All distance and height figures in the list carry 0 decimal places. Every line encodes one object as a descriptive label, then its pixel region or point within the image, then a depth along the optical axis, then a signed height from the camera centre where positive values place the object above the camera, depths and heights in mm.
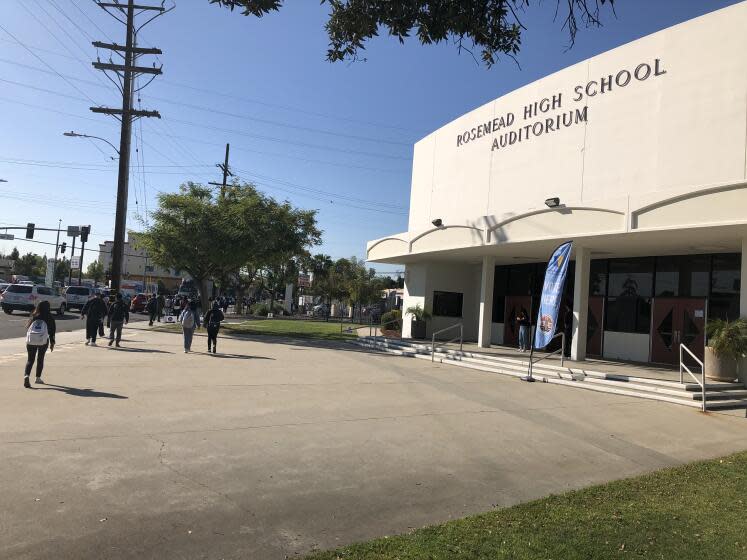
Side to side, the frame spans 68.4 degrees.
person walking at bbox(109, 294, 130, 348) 17183 -991
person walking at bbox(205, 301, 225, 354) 16234 -912
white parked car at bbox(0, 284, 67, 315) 31156 -996
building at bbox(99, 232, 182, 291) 93938 +2721
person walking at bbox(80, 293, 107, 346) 16906 -956
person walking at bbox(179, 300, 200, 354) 16188 -986
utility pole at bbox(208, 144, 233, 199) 39938 +9015
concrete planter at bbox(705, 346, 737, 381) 12586 -975
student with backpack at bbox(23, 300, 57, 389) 9508 -968
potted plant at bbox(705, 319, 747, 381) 12289 -522
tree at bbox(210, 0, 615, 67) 5121 +2768
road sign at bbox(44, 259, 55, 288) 56312 +835
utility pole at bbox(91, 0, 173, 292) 23430 +7770
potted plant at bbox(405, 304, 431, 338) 23688 -678
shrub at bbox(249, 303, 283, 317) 48812 -1287
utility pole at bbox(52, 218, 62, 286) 61625 +4003
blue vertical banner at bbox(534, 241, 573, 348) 12562 +429
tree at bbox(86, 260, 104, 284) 94944 +2532
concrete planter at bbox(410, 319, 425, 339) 23766 -1017
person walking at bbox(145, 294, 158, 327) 28112 -1065
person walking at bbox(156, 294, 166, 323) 32662 -1198
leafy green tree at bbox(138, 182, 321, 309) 25375 +2748
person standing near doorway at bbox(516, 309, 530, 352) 19547 -687
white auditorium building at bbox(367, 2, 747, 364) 13336 +3769
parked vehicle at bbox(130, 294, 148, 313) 43247 -1359
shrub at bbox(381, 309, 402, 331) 26656 -829
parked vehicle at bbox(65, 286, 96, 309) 37031 -775
